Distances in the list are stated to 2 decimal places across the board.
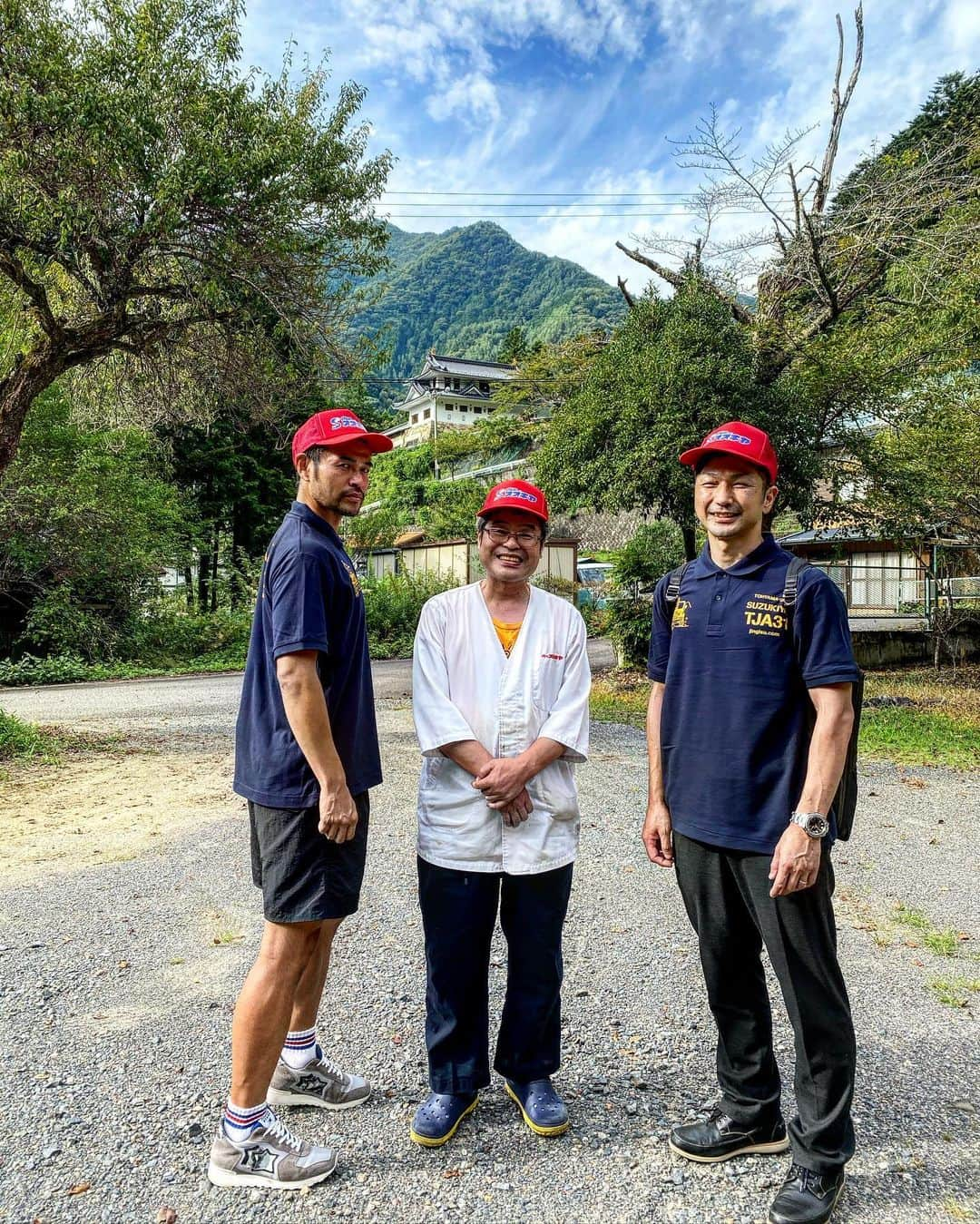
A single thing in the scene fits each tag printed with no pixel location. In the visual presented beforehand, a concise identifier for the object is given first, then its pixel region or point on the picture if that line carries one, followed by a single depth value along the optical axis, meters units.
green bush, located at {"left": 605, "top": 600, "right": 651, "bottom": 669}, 12.27
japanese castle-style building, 46.72
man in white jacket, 2.30
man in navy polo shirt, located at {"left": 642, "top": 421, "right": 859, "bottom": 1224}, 1.98
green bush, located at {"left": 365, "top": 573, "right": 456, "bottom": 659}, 18.03
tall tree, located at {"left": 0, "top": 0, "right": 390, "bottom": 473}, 6.17
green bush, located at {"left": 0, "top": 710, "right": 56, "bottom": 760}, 7.45
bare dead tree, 10.37
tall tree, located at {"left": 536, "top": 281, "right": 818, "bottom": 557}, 9.72
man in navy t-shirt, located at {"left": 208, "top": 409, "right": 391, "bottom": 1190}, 2.11
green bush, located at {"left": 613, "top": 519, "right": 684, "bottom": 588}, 12.22
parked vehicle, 22.12
